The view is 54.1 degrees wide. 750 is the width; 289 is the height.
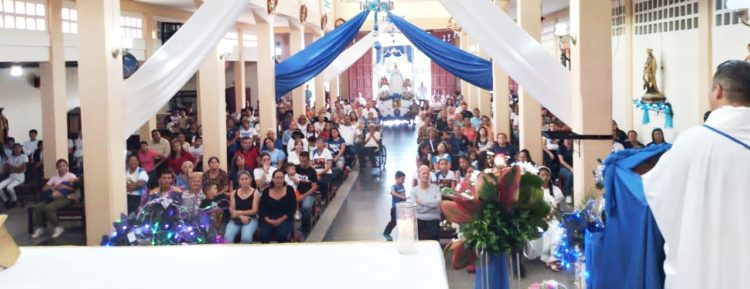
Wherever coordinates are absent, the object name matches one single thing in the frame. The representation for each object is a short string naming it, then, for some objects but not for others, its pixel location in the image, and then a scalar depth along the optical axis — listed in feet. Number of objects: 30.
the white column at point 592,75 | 22.23
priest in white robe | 12.26
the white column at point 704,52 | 33.91
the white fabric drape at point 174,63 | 22.13
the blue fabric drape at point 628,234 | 14.74
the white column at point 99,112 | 22.29
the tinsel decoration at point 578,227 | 17.70
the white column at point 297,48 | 59.11
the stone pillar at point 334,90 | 80.02
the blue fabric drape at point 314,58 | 38.09
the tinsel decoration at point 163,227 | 20.83
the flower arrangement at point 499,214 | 11.30
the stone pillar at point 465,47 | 83.54
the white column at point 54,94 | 39.14
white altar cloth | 9.52
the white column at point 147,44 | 51.72
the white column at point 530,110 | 35.37
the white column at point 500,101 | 41.83
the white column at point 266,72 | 43.21
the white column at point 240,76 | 64.69
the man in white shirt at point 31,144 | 42.29
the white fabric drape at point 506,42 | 21.24
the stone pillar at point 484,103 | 59.47
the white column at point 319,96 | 68.23
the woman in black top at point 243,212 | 26.45
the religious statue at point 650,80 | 40.64
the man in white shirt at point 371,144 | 49.03
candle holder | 10.67
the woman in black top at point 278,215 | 26.50
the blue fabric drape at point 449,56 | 37.68
